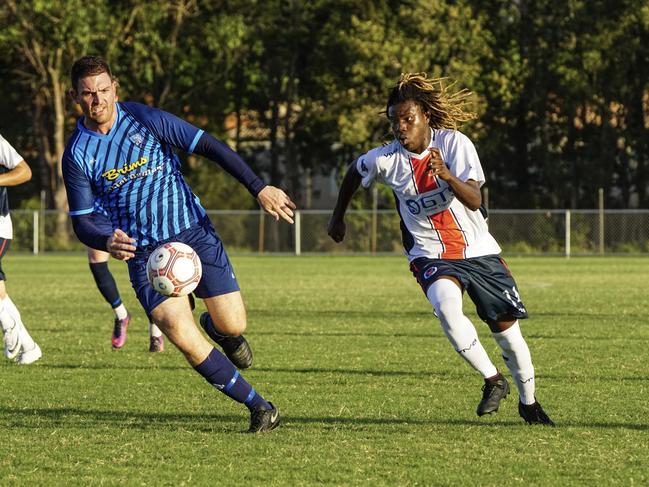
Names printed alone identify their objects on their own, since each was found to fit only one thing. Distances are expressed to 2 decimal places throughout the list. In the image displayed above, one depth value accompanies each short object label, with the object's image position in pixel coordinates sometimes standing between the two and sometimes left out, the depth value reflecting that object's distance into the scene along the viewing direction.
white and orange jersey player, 13.71
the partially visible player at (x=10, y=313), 18.33
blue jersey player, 13.09
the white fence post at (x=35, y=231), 74.12
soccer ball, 12.74
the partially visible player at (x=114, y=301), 22.08
